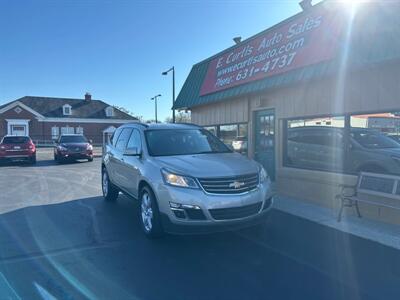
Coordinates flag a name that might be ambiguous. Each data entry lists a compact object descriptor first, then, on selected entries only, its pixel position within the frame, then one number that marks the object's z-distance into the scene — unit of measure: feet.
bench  19.40
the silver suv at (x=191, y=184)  15.89
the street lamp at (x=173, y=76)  75.10
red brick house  143.74
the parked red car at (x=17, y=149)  60.75
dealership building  20.83
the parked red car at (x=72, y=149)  64.44
